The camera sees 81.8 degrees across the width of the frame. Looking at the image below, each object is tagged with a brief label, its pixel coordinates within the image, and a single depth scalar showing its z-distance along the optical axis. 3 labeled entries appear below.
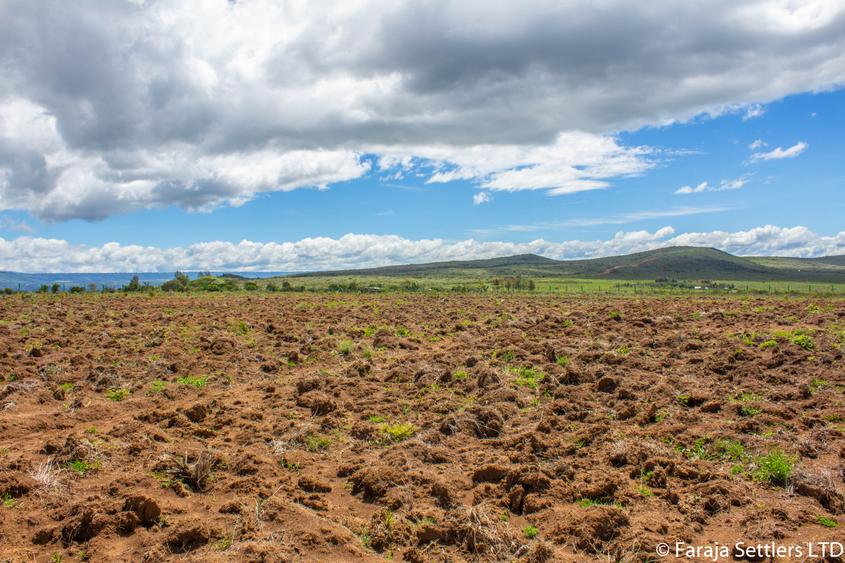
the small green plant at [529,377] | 14.97
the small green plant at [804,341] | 16.12
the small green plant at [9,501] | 7.25
